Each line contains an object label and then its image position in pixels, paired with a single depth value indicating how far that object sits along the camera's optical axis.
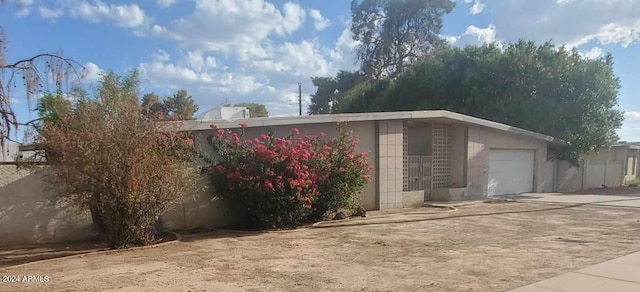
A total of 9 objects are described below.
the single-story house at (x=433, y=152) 14.43
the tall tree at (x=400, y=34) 40.19
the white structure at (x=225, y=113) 23.77
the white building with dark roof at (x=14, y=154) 9.28
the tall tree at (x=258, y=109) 61.17
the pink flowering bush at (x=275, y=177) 11.19
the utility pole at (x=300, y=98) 52.82
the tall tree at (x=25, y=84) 6.61
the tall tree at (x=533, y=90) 23.64
